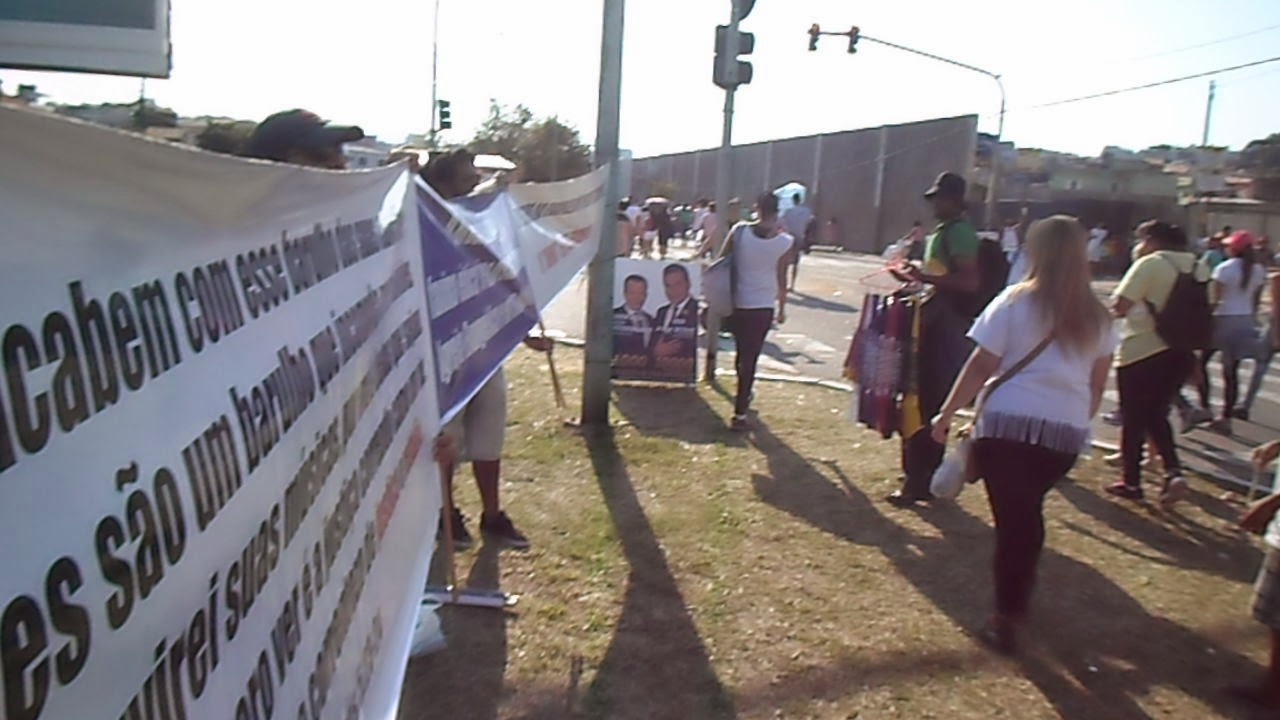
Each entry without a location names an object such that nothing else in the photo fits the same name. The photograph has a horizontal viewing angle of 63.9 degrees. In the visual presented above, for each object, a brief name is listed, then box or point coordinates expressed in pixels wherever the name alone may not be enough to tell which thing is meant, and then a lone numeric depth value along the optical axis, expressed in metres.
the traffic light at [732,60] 9.04
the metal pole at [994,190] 36.25
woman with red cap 8.93
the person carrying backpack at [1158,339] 5.88
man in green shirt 5.35
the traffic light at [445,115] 35.09
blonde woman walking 3.80
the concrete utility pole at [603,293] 7.02
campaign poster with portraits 8.62
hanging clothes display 5.71
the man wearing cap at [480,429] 4.52
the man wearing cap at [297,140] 3.30
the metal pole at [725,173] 9.06
